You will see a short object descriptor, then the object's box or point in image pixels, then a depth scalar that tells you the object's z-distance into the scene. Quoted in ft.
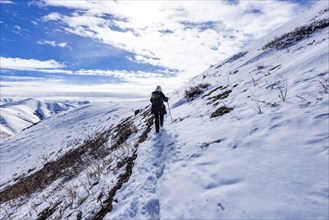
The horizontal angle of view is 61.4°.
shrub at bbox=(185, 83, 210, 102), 51.51
